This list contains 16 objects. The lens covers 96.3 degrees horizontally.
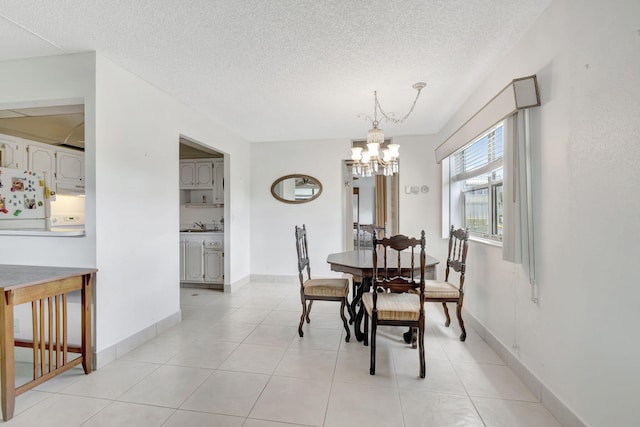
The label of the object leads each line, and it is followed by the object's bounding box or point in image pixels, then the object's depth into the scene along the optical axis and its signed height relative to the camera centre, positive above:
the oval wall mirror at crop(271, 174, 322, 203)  4.78 +0.45
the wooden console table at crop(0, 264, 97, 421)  1.62 -0.65
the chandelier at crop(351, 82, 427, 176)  2.77 +0.58
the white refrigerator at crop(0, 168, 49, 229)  2.54 +0.18
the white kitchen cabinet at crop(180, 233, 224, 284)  4.45 -0.65
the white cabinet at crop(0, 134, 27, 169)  2.97 +0.71
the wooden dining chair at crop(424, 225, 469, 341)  2.57 -0.71
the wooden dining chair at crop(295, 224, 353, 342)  2.68 -0.72
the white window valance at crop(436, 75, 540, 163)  1.76 +0.75
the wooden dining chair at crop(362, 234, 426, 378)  2.03 -0.68
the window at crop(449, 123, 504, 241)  2.67 +0.31
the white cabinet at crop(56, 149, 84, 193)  3.66 +0.63
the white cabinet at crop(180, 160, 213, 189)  4.79 +0.71
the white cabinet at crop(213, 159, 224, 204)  4.77 +0.60
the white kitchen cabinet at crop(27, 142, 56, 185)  3.28 +0.69
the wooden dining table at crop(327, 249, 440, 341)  2.38 -0.45
